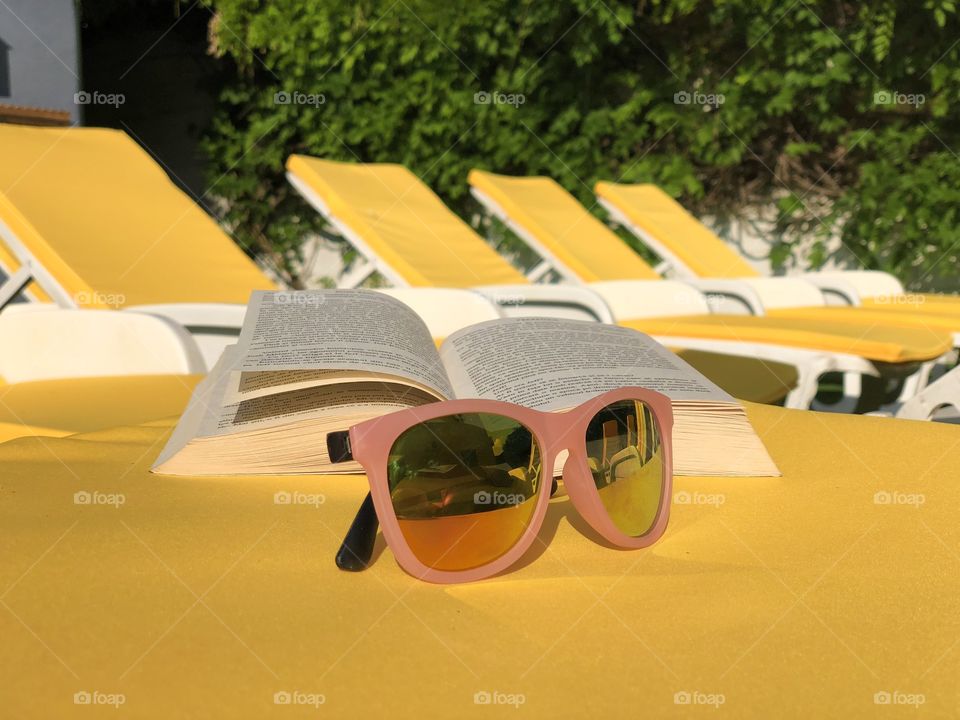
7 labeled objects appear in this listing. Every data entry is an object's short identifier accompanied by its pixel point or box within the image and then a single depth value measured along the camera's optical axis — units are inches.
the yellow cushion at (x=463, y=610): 18.2
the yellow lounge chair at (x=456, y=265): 85.4
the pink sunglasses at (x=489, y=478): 24.8
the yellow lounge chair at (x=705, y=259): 145.3
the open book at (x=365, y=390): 34.6
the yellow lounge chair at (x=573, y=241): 129.6
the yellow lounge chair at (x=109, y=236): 82.3
